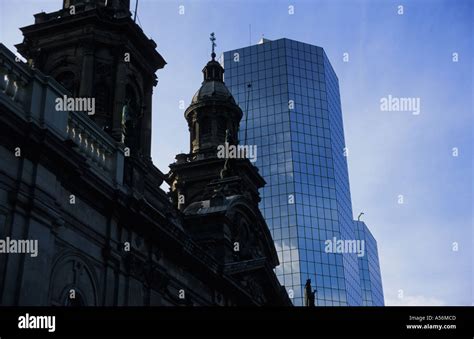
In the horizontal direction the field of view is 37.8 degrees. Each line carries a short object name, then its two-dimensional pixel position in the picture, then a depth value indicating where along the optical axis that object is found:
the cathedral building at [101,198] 19.39
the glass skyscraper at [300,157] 93.44
